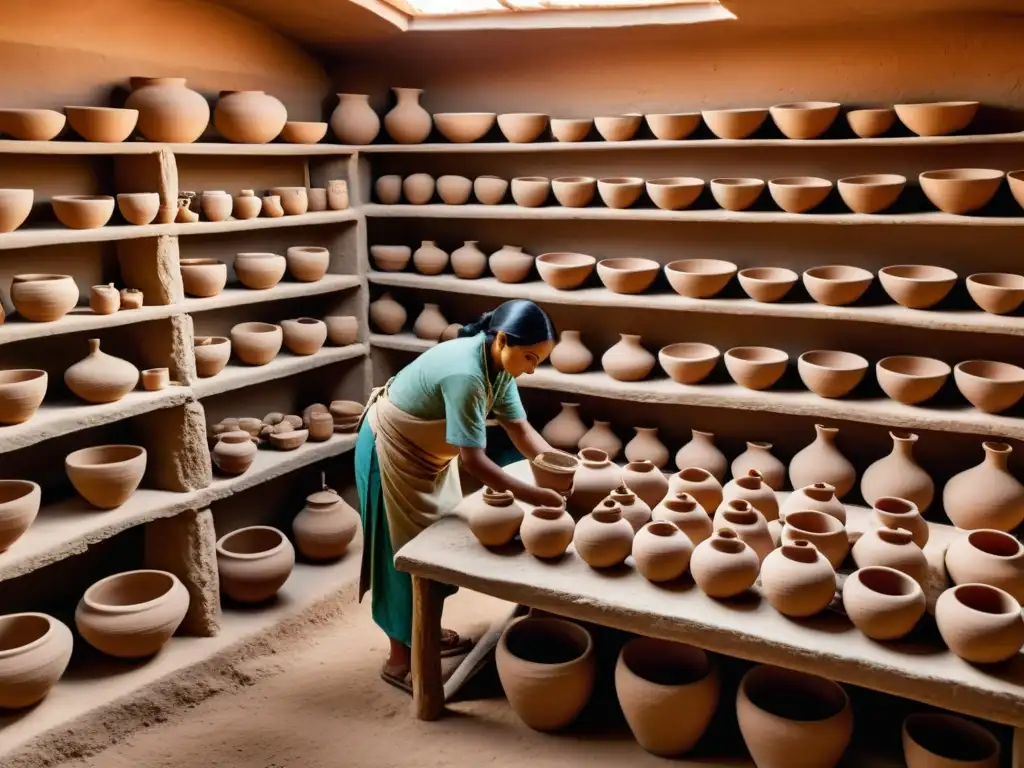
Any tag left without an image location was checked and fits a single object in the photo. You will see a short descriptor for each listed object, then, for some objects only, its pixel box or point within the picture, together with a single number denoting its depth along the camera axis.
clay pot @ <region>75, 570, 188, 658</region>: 3.35
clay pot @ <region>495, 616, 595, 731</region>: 3.05
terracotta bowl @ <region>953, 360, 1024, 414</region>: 3.31
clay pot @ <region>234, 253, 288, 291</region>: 4.10
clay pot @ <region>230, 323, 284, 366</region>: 4.11
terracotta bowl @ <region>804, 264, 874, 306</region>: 3.62
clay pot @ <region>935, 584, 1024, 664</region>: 2.33
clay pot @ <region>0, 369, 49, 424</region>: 3.08
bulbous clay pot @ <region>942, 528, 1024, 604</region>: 2.63
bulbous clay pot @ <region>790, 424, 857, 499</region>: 3.70
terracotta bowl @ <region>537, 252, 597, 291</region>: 4.17
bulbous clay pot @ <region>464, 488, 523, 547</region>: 3.04
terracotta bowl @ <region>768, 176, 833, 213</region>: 3.66
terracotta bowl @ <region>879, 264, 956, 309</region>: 3.47
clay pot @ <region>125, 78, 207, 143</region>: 3.58
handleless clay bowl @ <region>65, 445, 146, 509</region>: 3.41
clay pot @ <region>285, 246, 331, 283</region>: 4.36
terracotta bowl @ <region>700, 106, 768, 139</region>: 3.74
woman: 3.07
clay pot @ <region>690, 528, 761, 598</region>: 2.67
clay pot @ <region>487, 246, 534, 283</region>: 4.38
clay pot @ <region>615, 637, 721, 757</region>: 2.89
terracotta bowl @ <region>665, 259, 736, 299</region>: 3.87
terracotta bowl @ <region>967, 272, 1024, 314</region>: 3.32
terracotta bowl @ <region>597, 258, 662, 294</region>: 4.02
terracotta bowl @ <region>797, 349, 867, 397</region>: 3.61
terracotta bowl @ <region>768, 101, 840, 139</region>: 3.61
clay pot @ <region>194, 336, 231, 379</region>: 3.83
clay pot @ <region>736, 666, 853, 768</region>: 2.71
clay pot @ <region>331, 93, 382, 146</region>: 4.56
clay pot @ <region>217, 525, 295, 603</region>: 3.87
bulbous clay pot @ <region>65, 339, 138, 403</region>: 3.36
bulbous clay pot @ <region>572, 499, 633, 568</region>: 2.86
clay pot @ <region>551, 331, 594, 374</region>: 4.25
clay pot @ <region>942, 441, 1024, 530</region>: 3.31
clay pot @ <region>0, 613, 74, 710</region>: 3.01
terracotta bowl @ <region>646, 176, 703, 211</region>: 3.91
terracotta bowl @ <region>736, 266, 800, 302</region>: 3.78
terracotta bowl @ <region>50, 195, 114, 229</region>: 3.28
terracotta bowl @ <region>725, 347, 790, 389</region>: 3.77
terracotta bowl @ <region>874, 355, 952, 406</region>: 3.47
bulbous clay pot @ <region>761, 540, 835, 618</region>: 2.57
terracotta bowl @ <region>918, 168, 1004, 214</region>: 3.33
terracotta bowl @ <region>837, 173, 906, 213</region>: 3.53
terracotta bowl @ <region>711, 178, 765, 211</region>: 3.80
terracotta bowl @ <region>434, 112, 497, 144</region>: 4.38
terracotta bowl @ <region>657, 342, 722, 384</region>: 3.90
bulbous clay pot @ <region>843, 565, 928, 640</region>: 2.46
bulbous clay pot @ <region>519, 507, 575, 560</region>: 2.95
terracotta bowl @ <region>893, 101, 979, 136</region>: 3.39
